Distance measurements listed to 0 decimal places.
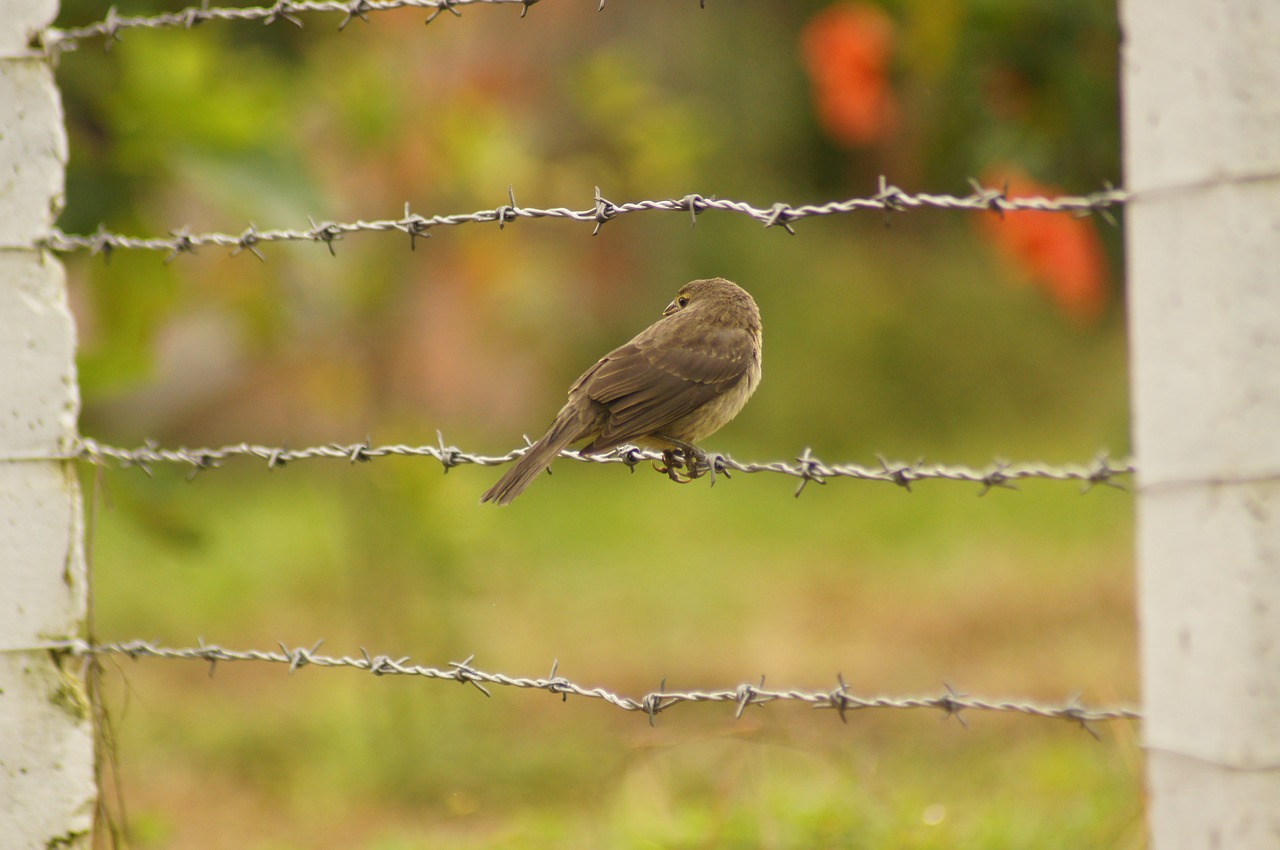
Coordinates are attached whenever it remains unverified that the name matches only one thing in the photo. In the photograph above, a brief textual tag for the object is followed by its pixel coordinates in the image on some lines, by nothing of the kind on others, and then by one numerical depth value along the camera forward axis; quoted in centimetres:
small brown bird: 700
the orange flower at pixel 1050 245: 1291
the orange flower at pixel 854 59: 1415
